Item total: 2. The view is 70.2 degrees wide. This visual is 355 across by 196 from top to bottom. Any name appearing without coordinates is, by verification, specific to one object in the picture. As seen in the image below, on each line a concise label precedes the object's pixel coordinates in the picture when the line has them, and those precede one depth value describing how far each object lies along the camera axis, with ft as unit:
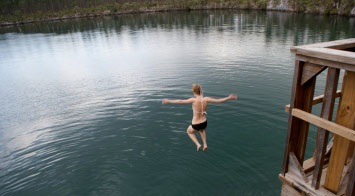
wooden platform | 13.20
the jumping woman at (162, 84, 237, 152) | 22.08
